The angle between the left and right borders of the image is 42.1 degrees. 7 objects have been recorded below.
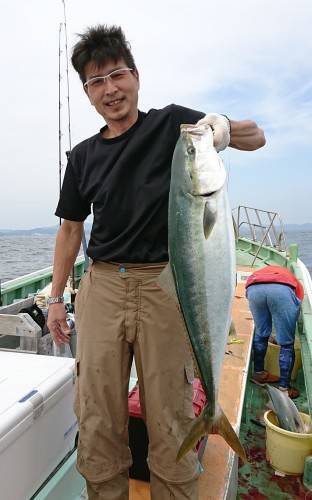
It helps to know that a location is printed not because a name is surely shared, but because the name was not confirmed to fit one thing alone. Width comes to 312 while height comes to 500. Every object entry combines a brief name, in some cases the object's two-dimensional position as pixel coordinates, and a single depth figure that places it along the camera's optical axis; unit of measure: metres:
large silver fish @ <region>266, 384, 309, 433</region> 4.11
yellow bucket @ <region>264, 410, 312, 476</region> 3.90
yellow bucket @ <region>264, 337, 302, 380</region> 6.50
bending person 5.83
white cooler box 2.15
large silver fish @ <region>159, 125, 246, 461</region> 1.88
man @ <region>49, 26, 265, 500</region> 2.27
